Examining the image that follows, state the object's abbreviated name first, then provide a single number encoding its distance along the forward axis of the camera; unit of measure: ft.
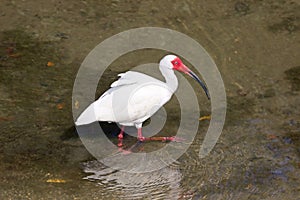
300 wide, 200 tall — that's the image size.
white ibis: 39.63
